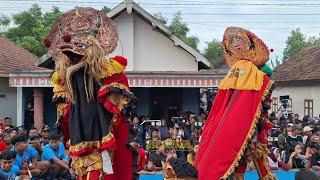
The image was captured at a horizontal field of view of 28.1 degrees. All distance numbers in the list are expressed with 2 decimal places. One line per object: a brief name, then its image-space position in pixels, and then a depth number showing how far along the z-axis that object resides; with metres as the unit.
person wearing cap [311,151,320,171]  12.37
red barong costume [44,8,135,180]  6.15
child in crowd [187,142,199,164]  7.99
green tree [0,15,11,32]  52.22
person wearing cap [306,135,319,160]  12.68
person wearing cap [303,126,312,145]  14.13
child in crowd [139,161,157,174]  11.08
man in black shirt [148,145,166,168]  12.02
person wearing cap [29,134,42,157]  11.16
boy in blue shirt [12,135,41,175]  10.15
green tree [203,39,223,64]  72.59
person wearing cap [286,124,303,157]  13.87
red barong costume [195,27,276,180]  7.00
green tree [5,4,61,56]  43.31
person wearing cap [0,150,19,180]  9.41
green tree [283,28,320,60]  77.94
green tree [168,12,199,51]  65.71
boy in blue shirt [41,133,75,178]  10.24
